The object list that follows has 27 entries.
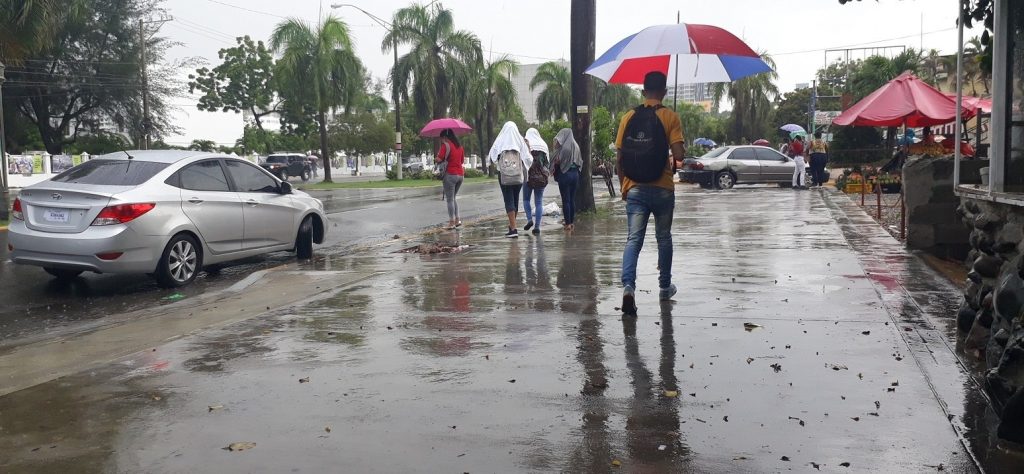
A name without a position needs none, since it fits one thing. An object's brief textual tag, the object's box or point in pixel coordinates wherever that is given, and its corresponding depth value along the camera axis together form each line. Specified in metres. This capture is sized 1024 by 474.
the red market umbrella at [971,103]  17.30
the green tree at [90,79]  49.59
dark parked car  54.72
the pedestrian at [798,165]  28.12
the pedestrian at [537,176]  14.06
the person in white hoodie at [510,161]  13.77
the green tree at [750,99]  64.94
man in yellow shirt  7.29
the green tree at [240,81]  71.56
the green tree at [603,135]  32.47
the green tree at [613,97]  82.38
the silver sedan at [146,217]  9.19
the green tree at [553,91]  78.56
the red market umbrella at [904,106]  18.41
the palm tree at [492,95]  62.53
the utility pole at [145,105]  44.19
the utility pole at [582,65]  17.14
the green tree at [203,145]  60.89
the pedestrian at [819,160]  28.20
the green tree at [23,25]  20.53
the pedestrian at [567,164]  14.21
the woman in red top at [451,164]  15.09
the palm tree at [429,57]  50.97
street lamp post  47.19
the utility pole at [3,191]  20.23
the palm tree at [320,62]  47.94
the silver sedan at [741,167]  30.12
